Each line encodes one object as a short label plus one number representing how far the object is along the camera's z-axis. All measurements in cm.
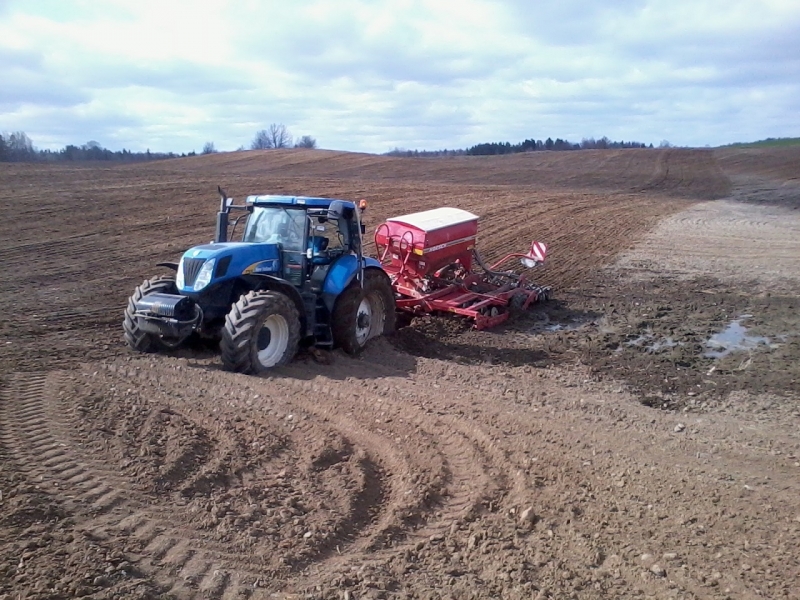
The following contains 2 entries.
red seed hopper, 1072
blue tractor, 738
